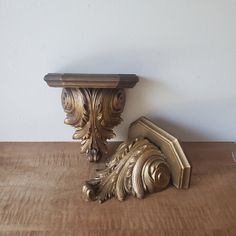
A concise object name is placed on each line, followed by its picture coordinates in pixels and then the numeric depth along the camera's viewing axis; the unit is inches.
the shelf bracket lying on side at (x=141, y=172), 19.4
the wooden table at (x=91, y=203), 16.8
